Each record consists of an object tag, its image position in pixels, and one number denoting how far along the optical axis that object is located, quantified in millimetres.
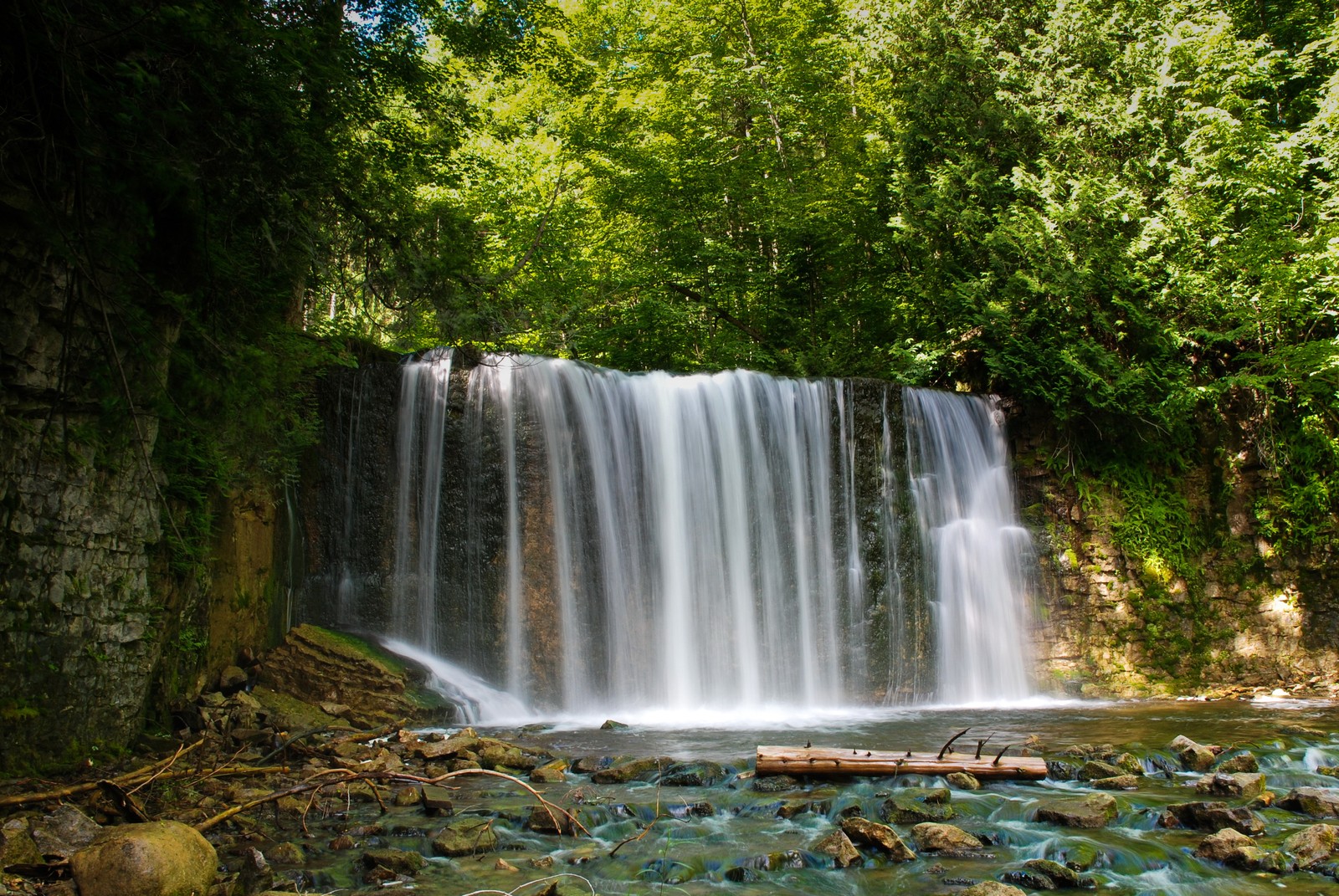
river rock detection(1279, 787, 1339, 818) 5574
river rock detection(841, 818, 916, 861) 4809
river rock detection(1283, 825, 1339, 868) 4672
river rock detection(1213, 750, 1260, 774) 6707
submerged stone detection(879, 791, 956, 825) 5410
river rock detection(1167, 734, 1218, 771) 6965
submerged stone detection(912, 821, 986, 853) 4949
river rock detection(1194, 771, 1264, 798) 6090
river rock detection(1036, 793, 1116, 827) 5395
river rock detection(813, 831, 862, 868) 4715
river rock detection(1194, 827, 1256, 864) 4746
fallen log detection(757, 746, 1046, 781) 6309
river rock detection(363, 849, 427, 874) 4453
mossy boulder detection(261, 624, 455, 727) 8297
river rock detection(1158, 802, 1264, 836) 5242
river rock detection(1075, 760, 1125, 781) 6557
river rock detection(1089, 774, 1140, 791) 6348
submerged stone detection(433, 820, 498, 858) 4742
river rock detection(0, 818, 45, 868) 3779
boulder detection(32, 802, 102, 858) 4086
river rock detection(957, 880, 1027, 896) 4074
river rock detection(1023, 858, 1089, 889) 4523
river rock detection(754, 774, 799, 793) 6125
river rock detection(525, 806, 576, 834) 5176
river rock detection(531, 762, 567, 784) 6363
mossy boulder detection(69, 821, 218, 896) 3682
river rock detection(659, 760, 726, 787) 6312
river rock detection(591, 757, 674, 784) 6402
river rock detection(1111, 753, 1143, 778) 6738
